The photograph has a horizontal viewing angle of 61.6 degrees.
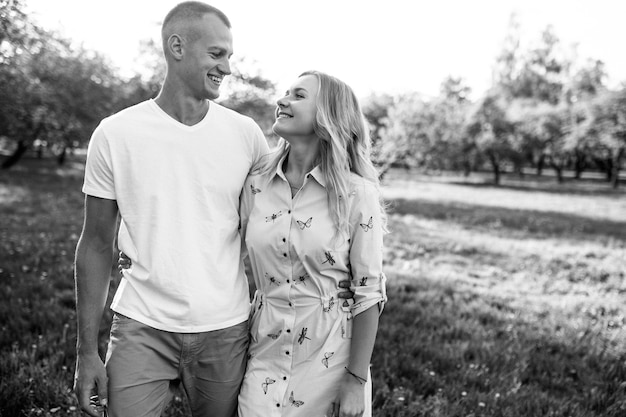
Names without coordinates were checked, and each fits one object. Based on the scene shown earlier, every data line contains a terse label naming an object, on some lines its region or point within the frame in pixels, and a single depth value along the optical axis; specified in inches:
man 82.4
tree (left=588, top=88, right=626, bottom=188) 1075.3
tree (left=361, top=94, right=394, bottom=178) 1608.0
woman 90.7
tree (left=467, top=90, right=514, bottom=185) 1407.5
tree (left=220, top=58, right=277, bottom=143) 695.1
